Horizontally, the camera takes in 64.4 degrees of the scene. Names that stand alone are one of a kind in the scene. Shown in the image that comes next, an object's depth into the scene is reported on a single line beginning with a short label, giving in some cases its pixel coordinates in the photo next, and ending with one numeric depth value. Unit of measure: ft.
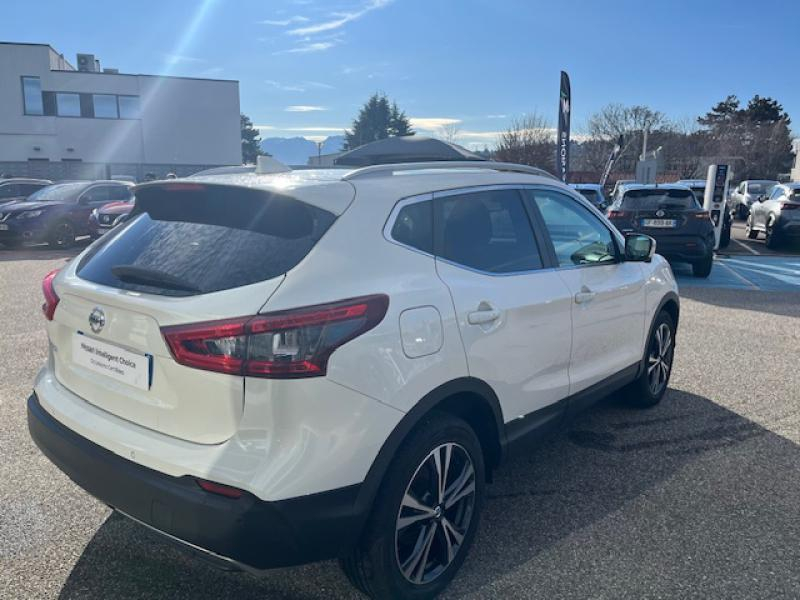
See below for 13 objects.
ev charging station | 48.29
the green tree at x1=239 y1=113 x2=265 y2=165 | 227.44
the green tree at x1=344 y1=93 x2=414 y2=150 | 214.07
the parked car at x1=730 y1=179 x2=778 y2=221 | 80.34
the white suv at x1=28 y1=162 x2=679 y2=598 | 6.71
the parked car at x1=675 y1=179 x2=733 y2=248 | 53.26
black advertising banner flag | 54.84
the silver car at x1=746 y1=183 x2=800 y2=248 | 50.65
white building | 119.03
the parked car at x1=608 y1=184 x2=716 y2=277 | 35.01
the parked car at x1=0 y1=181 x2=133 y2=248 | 47.83
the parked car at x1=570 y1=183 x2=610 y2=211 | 50.42
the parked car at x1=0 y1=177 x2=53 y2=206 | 57.41
